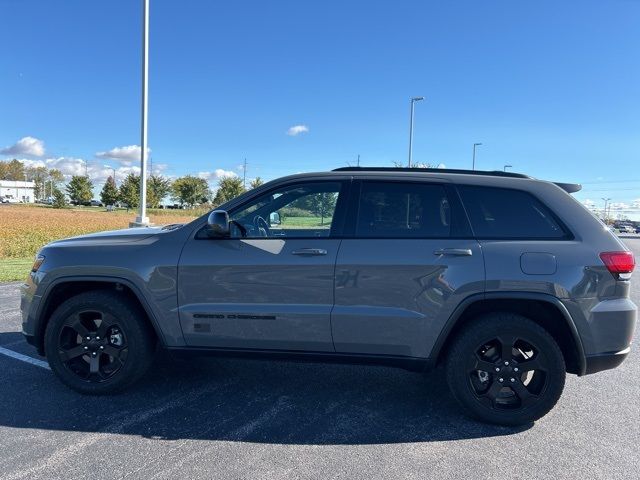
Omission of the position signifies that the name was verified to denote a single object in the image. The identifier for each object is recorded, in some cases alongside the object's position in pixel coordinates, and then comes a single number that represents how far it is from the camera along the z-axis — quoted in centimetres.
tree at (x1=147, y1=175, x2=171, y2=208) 7469
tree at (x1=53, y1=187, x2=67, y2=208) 8194
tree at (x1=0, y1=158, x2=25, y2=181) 12862
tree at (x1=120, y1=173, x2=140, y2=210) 7544
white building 12019
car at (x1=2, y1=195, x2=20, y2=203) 10471
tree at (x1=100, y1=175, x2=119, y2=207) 8488
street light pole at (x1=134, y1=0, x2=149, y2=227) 1190
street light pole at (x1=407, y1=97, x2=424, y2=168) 2822
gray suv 327
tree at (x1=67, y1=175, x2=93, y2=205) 9144
